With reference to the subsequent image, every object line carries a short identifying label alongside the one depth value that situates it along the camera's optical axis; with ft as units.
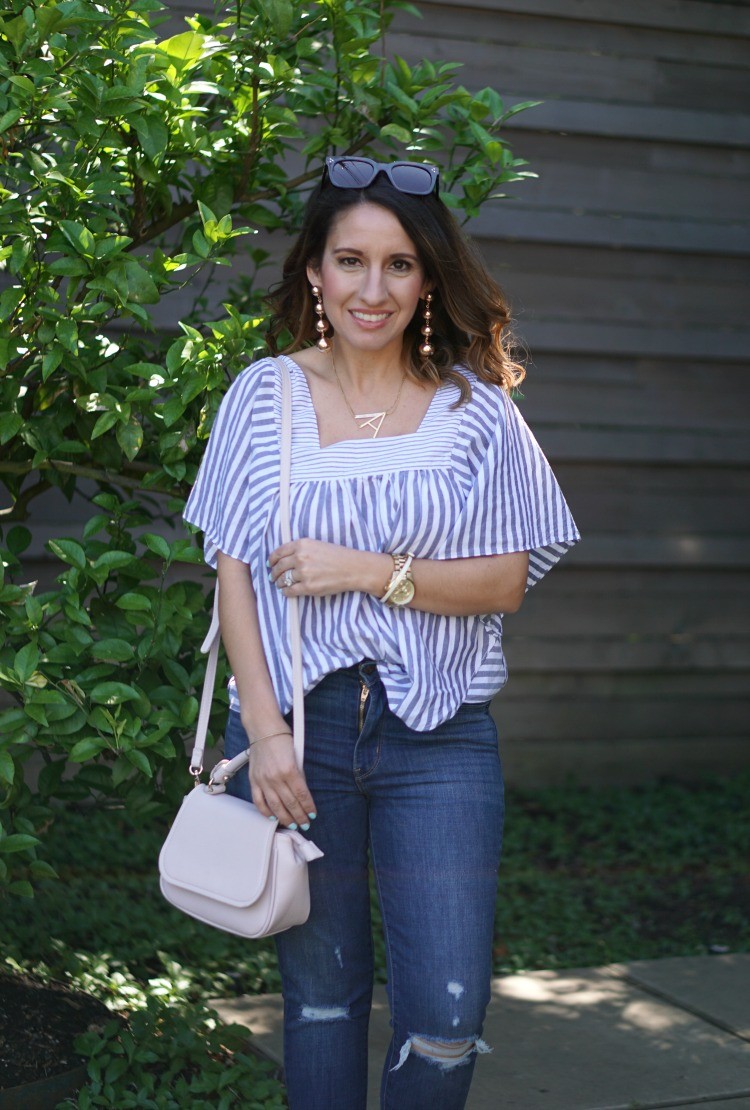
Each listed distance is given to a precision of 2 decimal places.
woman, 7.47
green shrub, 8.45
